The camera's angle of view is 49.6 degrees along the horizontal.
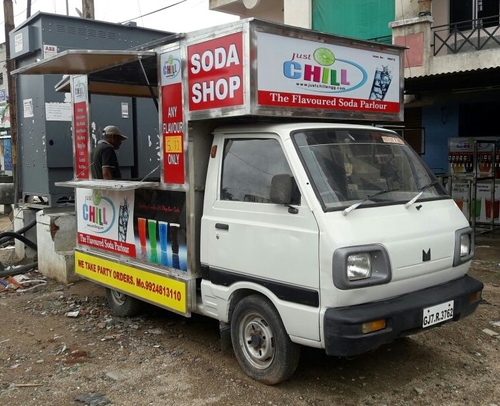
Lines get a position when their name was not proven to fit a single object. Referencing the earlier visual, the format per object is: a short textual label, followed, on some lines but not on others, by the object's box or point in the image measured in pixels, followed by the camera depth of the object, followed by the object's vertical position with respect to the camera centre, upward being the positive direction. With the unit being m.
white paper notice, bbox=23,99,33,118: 8.70 +0.76
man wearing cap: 6.18 -0.10
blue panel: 12.31 +0.36
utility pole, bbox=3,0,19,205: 9.25 +0.76
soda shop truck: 3.62 -0.42
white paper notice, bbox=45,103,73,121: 8.30 +0.66
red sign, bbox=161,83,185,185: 4.66 +0.16
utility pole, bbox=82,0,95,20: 12.12 +3.23
